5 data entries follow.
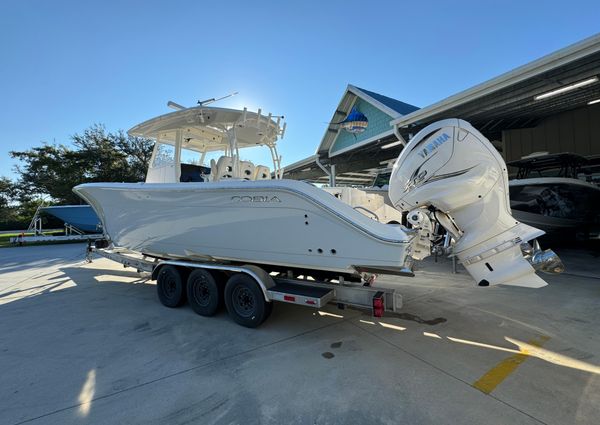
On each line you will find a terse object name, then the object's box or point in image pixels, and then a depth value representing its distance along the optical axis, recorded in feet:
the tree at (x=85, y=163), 71.77
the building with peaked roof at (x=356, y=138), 42.02
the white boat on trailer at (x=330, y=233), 10.06
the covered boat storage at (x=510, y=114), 21.66
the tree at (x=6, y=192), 91.56
